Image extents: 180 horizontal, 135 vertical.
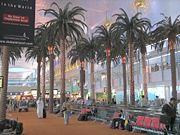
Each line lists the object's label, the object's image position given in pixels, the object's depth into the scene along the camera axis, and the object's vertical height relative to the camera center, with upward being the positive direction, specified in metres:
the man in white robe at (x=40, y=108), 16.70 -2.11
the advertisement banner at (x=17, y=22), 8.06 +2.80
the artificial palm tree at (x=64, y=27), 19.20 +6.02
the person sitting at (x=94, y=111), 14.63 -2.10
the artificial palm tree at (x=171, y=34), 17.07 +4.72
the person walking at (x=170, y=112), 7.98 -1.20
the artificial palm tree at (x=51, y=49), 19.75 +4.20
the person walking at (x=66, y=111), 12.90 -1.86
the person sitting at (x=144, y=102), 16.92 -1.66
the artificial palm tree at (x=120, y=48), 18.81 +4.17
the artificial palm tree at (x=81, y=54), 23.73 +4.14
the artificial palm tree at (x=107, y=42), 21.14 +4.82
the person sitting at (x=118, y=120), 10.96 -2.11
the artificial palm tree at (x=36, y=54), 26.37 +4.53
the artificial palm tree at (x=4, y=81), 10.02 +0.22
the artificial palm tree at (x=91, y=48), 23.51 +4.60
